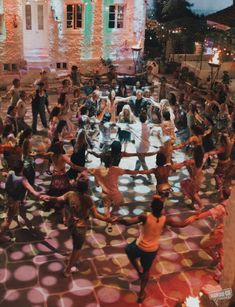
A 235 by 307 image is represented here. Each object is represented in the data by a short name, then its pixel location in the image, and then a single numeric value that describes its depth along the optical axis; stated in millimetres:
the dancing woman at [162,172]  8219
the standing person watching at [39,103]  12625
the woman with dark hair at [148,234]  6082
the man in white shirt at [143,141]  10016
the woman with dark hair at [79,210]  6559
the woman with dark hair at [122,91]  15195
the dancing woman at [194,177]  8703
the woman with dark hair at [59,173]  8117
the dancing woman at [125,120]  11114
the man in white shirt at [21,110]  11344
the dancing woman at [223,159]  9195
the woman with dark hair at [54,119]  10773
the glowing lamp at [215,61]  11017
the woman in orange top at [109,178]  7961
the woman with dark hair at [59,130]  9644
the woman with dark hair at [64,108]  11038
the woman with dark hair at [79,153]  8852
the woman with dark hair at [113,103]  12118
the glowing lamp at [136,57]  20688
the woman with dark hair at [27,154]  8586
